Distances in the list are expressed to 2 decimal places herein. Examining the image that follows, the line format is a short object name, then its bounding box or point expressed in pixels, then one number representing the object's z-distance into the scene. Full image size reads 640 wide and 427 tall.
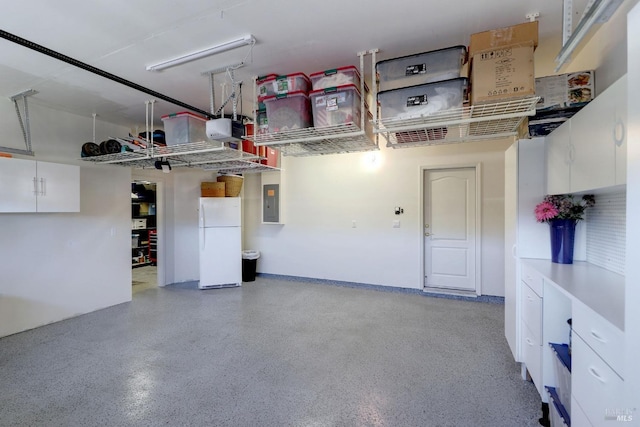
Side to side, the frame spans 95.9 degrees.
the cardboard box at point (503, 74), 1.83
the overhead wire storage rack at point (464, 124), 2.02
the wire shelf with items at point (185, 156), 3.24
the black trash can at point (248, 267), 5.68
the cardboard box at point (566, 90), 2.11
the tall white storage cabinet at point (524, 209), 2.33
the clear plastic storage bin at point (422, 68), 2.04
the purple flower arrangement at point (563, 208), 2.15
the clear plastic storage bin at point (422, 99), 2.04
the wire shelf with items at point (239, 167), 4.34
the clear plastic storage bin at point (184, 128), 3.12
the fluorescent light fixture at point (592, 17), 1.16
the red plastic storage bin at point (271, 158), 4.56
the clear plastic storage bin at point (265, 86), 2.54
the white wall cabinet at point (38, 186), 3.04
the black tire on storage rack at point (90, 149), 3.69
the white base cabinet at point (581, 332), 1.16
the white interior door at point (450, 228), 4.49
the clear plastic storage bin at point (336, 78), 2.27
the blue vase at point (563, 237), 2.19
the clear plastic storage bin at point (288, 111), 2.48
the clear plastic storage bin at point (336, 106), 2.30
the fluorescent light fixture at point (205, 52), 2.21
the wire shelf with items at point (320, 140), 2.47
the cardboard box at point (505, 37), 1.82
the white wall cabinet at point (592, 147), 1.38
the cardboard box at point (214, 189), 5.40
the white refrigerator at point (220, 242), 5.13
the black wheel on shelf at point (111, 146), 3.56
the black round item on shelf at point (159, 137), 3.66
